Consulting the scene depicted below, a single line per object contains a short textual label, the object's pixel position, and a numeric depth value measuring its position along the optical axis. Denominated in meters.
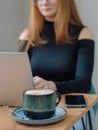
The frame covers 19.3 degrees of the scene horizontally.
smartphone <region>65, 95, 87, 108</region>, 0.98
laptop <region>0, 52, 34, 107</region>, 0.96
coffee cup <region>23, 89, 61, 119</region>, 0.82
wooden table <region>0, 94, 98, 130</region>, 0.80
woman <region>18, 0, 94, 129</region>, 1.48
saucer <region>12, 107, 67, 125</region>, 0.82
